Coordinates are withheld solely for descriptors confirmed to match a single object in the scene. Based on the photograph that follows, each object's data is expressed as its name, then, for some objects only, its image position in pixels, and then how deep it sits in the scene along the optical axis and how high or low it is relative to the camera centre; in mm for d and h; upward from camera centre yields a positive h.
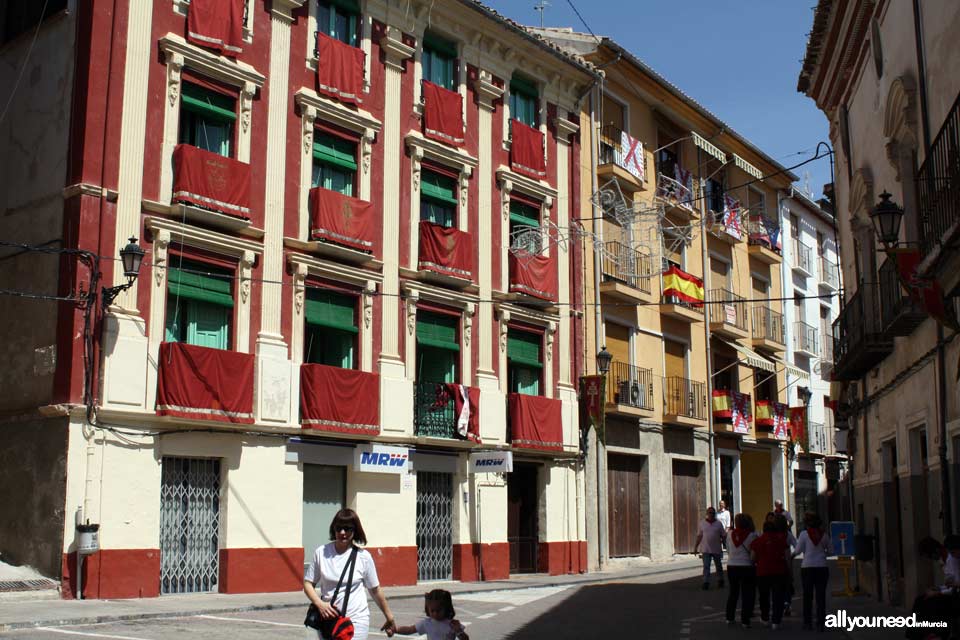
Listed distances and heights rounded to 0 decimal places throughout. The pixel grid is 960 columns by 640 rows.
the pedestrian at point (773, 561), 15164 -777
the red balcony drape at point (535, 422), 26716 +1860
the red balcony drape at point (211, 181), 20016 +5625
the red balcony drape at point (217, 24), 20594 +8592
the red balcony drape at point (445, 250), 25141 +5526
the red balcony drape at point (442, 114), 25797 +8738
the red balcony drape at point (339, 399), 21750 +1943
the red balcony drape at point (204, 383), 19188 +1983
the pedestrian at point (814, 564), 15258 -824
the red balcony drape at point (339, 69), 23172 +8754
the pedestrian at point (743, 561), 15586 -803
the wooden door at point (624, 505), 31214 -103
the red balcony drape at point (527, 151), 28330 +8691
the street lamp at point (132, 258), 17484 +3659
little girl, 7848 -828
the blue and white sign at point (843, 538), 20531 -642
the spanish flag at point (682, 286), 34094 +6469
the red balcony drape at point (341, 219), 22484 +5577
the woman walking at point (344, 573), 7707 -498
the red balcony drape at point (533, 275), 27688 +5505
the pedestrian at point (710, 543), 22453 -807
